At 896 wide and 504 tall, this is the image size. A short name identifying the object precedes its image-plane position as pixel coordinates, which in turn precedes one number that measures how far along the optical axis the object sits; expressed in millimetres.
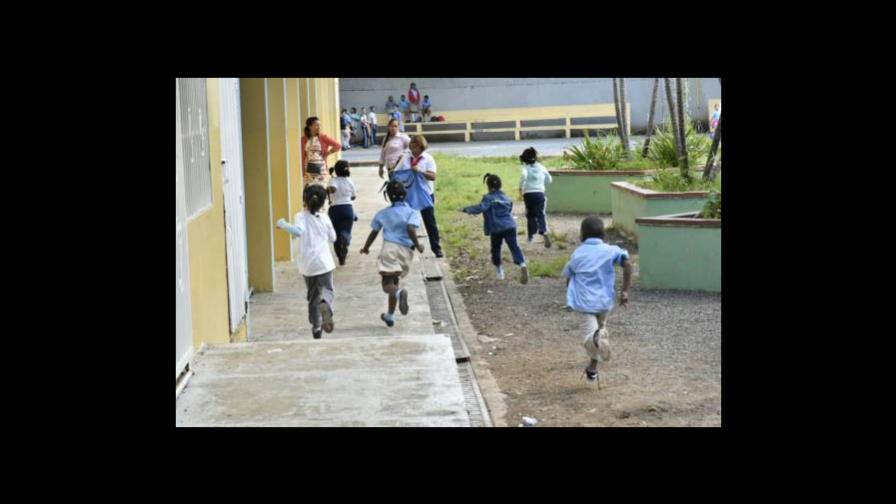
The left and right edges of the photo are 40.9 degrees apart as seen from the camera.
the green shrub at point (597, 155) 19156
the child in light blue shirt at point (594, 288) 8109
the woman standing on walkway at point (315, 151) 12501
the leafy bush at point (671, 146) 17641
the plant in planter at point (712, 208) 11852
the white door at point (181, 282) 6535
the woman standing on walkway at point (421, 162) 13180
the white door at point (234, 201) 9359
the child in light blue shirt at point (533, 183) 14473
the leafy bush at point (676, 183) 14523
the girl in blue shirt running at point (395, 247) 9820
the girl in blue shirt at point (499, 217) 12320
